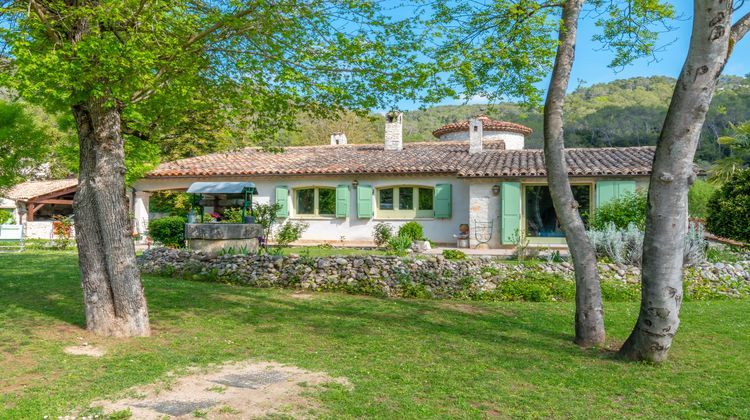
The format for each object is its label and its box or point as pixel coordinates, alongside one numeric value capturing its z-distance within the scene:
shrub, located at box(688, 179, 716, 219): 22.97
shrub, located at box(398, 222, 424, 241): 15.72
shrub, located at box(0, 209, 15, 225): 24.81
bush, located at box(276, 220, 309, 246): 14.43
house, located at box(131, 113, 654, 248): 15.22
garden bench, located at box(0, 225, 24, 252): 14.79
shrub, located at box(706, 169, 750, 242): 14.18
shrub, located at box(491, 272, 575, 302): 8.38
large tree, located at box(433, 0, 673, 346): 5.34
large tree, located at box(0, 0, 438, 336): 4.62
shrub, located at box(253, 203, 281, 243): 13.27
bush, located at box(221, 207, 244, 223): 15.38
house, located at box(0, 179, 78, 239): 24.00
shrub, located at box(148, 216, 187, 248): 14.61
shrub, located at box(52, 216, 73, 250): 15.96
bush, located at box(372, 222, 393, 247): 15.66
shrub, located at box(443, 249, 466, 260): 11.80
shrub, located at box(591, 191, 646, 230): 11.84
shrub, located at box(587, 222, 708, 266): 9.76
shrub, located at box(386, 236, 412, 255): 12.56
